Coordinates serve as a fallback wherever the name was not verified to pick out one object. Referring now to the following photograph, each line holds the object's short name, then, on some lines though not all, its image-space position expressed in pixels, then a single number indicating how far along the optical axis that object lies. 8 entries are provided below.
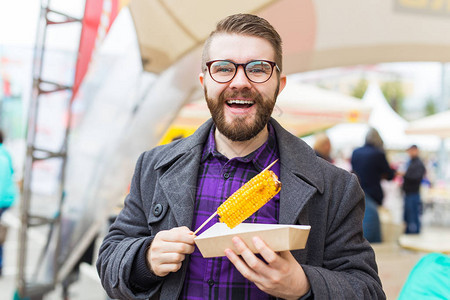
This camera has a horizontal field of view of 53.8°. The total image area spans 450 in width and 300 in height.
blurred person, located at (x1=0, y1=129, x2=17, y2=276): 4.95
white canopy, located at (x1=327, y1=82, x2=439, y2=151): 11.87
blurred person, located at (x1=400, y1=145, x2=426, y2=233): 8.91
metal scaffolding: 4.18
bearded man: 1.34
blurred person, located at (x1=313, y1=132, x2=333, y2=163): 5.62
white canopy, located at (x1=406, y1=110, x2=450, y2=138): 7.14
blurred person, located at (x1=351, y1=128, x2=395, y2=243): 5.94
